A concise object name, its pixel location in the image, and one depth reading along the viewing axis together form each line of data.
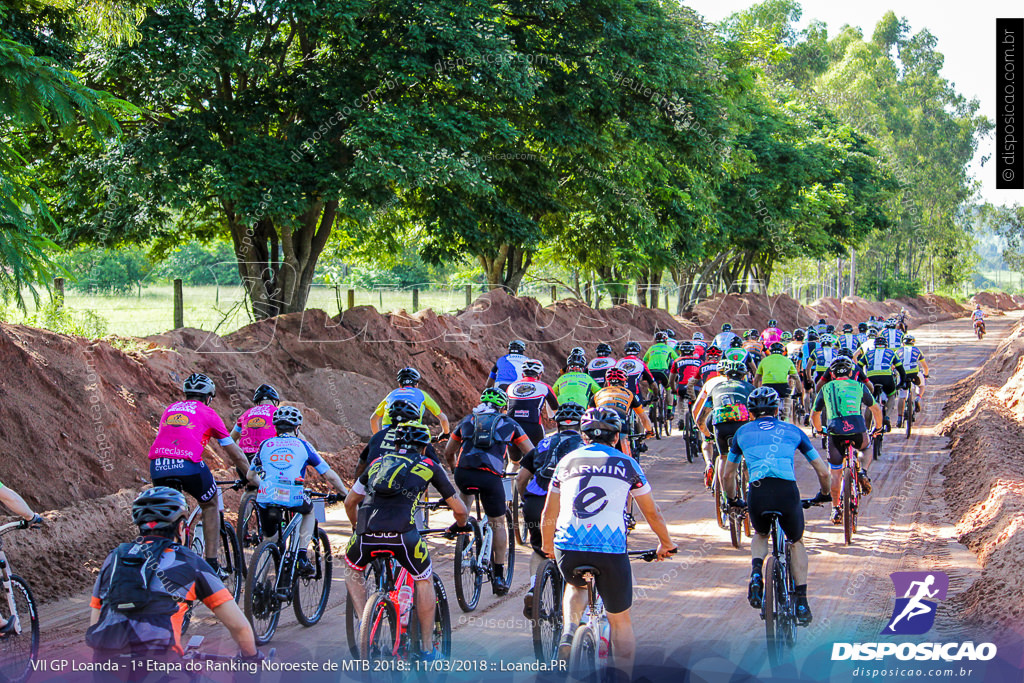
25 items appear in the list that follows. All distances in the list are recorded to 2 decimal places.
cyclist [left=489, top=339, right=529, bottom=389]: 26.78
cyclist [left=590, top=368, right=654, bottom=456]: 24.61
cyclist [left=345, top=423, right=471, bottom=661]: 12.46
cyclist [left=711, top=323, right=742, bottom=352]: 41.07
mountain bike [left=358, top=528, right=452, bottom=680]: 11.68
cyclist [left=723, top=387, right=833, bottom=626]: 14.56
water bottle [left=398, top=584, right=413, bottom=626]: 12.19
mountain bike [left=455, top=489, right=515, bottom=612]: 16.55
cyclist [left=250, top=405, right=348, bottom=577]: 15.77
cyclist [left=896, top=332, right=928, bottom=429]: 37.56
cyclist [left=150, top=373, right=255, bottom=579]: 16.48
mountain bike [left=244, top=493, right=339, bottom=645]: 14.48
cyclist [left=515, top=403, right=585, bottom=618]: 15.94
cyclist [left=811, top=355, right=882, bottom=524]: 22.67
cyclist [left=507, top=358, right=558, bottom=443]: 21.27
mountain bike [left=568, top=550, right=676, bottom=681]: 11.39
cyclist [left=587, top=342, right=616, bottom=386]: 31.11
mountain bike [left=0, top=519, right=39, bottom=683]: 13.09
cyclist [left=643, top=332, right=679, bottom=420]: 37.81
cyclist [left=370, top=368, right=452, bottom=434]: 20.06
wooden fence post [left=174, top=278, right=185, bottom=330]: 38.84
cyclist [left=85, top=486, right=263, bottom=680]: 9.02
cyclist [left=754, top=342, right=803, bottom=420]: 32.43
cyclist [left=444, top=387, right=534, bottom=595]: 17.12
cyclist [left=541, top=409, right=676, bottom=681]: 11.71
